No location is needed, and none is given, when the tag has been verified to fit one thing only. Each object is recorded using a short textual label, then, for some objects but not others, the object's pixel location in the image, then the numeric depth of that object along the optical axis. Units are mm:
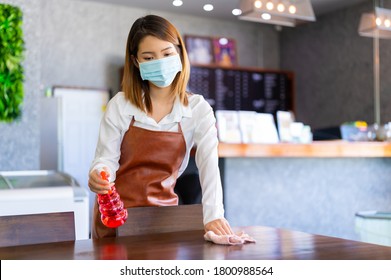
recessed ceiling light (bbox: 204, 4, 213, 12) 3838
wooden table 1092
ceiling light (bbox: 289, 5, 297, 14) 3461
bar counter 3084
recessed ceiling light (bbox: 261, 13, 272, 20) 3400
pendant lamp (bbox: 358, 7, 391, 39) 4082
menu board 5668
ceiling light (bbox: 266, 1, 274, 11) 3354
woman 1539
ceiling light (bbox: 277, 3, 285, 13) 3415
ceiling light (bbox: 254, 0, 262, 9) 3292
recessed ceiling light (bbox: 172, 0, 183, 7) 3119
